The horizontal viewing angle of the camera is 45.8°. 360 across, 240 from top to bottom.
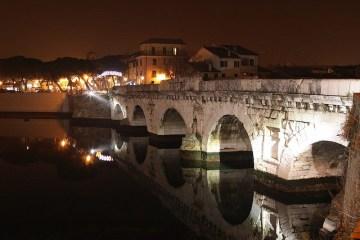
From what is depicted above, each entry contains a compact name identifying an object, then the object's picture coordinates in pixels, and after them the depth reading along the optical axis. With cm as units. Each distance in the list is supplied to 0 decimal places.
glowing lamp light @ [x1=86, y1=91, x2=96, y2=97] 6546
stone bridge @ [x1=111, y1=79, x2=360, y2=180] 1758
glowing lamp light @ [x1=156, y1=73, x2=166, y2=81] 7481
